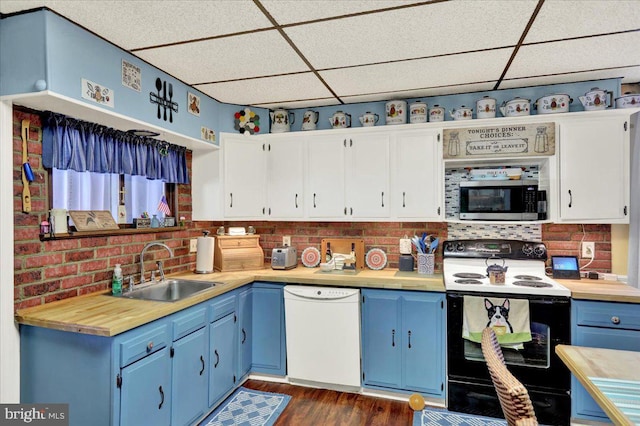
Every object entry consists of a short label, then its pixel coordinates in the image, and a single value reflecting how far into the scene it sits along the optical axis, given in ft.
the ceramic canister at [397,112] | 10.32
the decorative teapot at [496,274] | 8.64
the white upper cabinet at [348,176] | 10.25
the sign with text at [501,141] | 9.12
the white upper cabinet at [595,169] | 8.66
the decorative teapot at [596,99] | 8.94
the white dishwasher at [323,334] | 9.35
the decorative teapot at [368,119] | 10.62
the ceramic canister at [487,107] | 9.64
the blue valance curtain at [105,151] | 6.86
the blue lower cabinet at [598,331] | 7.66
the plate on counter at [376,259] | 11.02
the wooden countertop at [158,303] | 5.98
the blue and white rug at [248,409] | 8.16
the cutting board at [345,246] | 11.21
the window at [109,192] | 7.34
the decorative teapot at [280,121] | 11.30
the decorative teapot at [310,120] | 11.25
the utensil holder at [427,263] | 10.16
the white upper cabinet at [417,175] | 9.83
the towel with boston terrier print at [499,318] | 8.14
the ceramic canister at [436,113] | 10.02
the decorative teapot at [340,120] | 10.93
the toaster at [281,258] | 10.82
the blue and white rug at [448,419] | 8.18
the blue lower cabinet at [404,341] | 8.87
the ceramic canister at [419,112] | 10.11
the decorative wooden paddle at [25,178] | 6.45
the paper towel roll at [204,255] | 10.23
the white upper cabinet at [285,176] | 10.96
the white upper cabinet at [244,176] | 10.78
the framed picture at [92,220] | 7.33
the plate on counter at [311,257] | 11.60
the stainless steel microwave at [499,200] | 9.27
